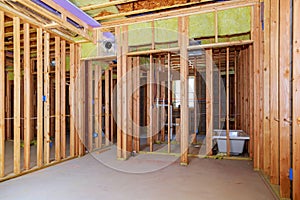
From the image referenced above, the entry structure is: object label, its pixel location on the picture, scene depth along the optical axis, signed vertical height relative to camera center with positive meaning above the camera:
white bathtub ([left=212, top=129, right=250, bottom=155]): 4.34 -0.93
